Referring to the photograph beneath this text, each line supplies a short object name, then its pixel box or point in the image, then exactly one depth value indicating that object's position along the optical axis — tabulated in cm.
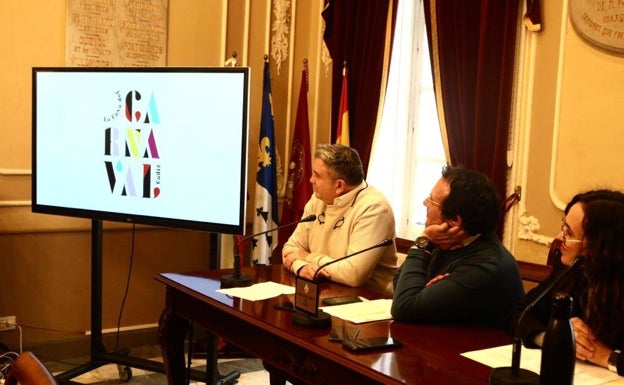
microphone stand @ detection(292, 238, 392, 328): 193
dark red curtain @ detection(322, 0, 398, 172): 378
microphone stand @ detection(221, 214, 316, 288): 245
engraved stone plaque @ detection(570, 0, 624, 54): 256
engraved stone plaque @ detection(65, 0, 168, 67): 364
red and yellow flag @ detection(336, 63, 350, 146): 391
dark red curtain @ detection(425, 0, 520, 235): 299
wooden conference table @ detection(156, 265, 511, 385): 160
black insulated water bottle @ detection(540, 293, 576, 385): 129
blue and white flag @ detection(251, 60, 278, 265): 399
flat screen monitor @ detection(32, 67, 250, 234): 307
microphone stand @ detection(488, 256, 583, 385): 140
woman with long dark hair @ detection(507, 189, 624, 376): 164
